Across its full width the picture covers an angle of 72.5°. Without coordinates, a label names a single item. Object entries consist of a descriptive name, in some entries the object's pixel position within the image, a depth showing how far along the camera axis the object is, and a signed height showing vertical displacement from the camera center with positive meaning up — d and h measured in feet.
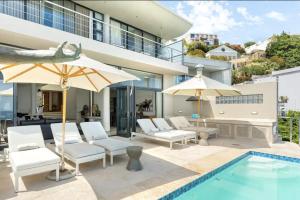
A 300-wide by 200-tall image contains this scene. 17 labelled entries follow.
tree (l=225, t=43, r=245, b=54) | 205.16 +56.10
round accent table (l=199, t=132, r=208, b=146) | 29.99 -5.34
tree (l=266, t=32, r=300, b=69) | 127.85 +37.70
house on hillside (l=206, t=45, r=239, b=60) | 153.79 +41.69
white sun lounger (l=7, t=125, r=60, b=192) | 14.79 -4.28
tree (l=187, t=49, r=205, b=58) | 122.11 +31.38
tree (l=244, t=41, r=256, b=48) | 255.70 +75.46
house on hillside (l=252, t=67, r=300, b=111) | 65.16 +5.59
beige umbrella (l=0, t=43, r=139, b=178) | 15.88 +2.60
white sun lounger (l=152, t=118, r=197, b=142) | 30.20 -4.14
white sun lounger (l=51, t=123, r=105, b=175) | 18.23 -4.35
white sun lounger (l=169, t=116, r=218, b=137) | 33.12 -3.98
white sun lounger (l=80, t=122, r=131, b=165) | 20.98 -4.35
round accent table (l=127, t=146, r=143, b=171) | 18.93 -5.23
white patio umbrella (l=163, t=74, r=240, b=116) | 30.37 +2.55
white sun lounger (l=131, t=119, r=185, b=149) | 27.61 -4.41
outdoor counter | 32.59 -4.16
